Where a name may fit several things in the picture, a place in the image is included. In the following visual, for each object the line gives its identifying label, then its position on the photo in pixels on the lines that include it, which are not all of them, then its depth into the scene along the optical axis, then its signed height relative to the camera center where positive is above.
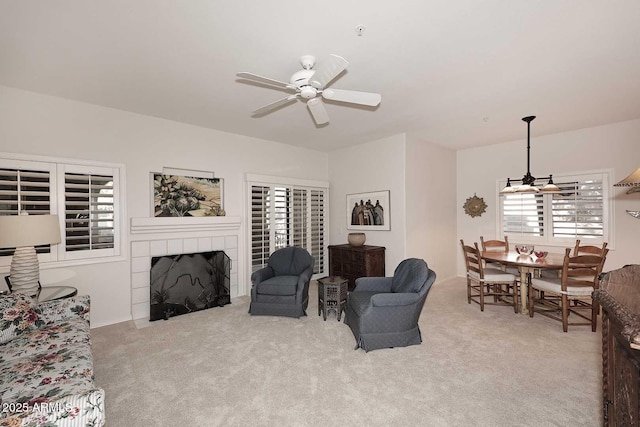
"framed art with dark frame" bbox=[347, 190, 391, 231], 5.16 +0.04
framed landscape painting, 4.14 +0.27
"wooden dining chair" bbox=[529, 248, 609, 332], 3.35 -0.87
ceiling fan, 2.21 +1.05
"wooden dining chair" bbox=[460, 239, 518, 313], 4.09 -0.97
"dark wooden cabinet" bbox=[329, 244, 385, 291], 4.89 -0.85
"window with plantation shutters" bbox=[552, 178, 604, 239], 4.61 +0.04
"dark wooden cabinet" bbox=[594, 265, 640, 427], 0.93 -0.50
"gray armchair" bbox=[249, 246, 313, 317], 3.84 -1.08
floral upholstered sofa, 1.40 -0.96
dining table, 3.60 -0.65
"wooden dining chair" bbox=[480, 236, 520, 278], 4.49 -0.61
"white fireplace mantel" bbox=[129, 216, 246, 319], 3.92 -0.42
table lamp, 2.60 -0.24
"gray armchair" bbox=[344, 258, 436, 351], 2.93 -1.06
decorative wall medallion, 5.77 +0.13
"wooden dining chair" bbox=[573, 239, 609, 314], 4.16 -0.55
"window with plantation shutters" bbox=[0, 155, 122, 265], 3.16 +0.17
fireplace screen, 3.93 -1.00
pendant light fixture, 3.96 +0.35
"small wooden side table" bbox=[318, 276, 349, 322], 3.75 -1.07
